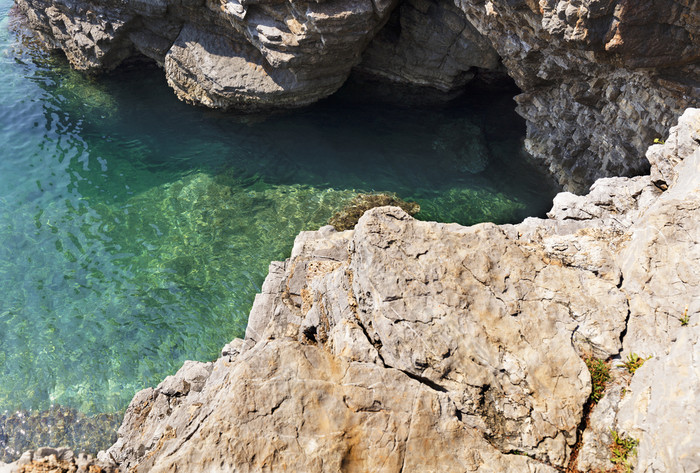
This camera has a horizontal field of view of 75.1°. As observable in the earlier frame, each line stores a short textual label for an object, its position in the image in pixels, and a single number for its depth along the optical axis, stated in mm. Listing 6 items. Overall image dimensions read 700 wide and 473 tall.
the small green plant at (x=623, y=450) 7223
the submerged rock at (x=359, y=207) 18812
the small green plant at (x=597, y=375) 8133
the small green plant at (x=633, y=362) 8156
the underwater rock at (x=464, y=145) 22109
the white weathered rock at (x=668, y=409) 6434
